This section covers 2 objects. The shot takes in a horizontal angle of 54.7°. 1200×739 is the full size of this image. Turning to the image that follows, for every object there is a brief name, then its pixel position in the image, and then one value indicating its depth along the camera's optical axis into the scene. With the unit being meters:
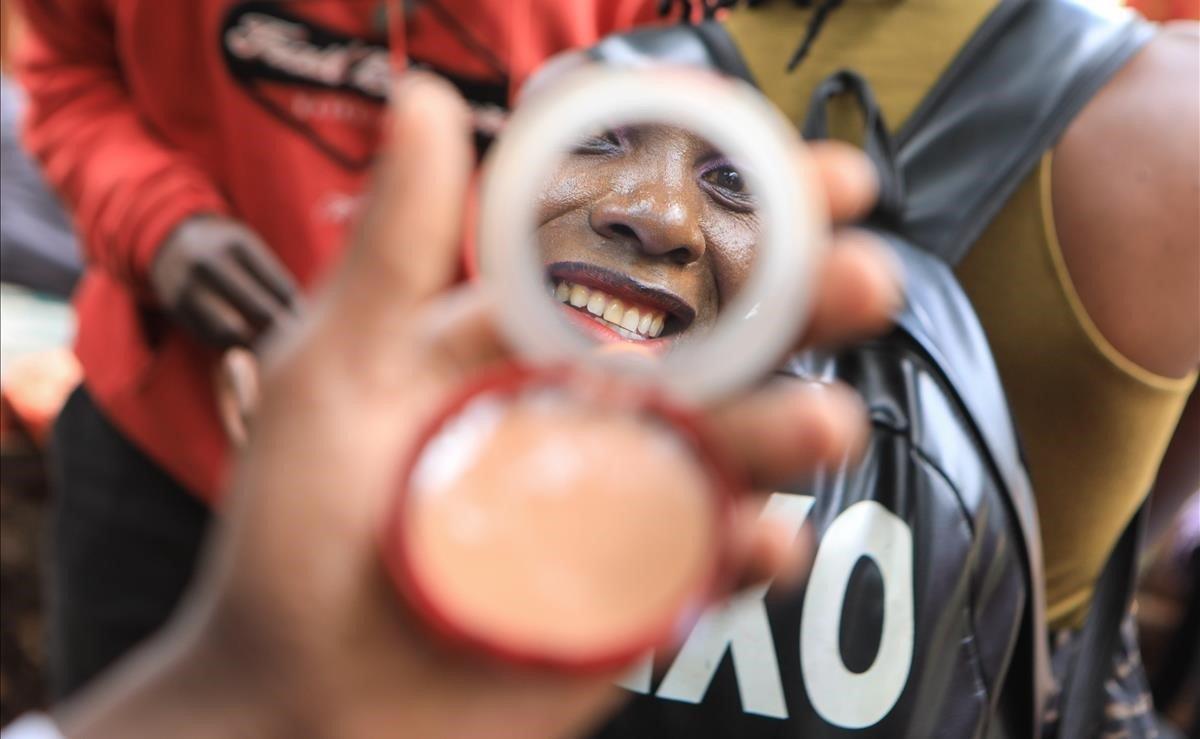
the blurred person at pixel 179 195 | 0.76
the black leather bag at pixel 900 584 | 0.50
